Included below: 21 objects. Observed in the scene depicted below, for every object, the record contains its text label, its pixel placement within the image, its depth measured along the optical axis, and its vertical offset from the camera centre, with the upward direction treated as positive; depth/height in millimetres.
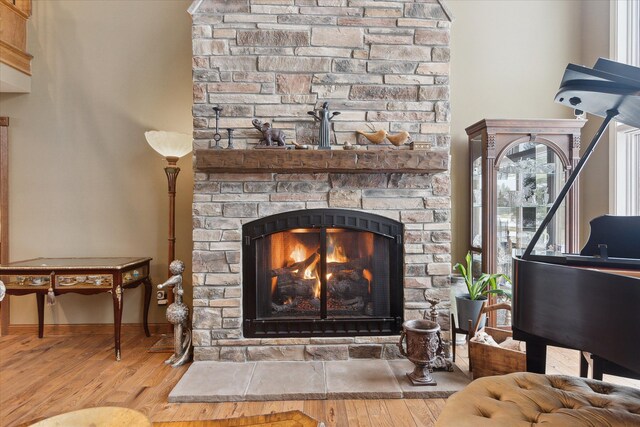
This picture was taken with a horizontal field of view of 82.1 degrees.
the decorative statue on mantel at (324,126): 2678 +652
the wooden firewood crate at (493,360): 2219 -902
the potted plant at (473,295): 2816 -619
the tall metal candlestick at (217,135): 2641 +580
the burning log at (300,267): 2828 -402
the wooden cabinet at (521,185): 3104 +269
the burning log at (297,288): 2834 -565
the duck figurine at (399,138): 2643 +558
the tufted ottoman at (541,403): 1192 -663
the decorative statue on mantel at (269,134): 2639 +581
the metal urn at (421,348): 2305 -844
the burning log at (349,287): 2842 -558
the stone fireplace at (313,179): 2723 +268
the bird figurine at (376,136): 2660 +577
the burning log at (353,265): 2838 -386
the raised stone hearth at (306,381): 2232 -1079
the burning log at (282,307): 2820 -711
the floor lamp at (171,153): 3035 +514
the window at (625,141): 3051 +630
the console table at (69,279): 2818 -506
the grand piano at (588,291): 1307 -298
